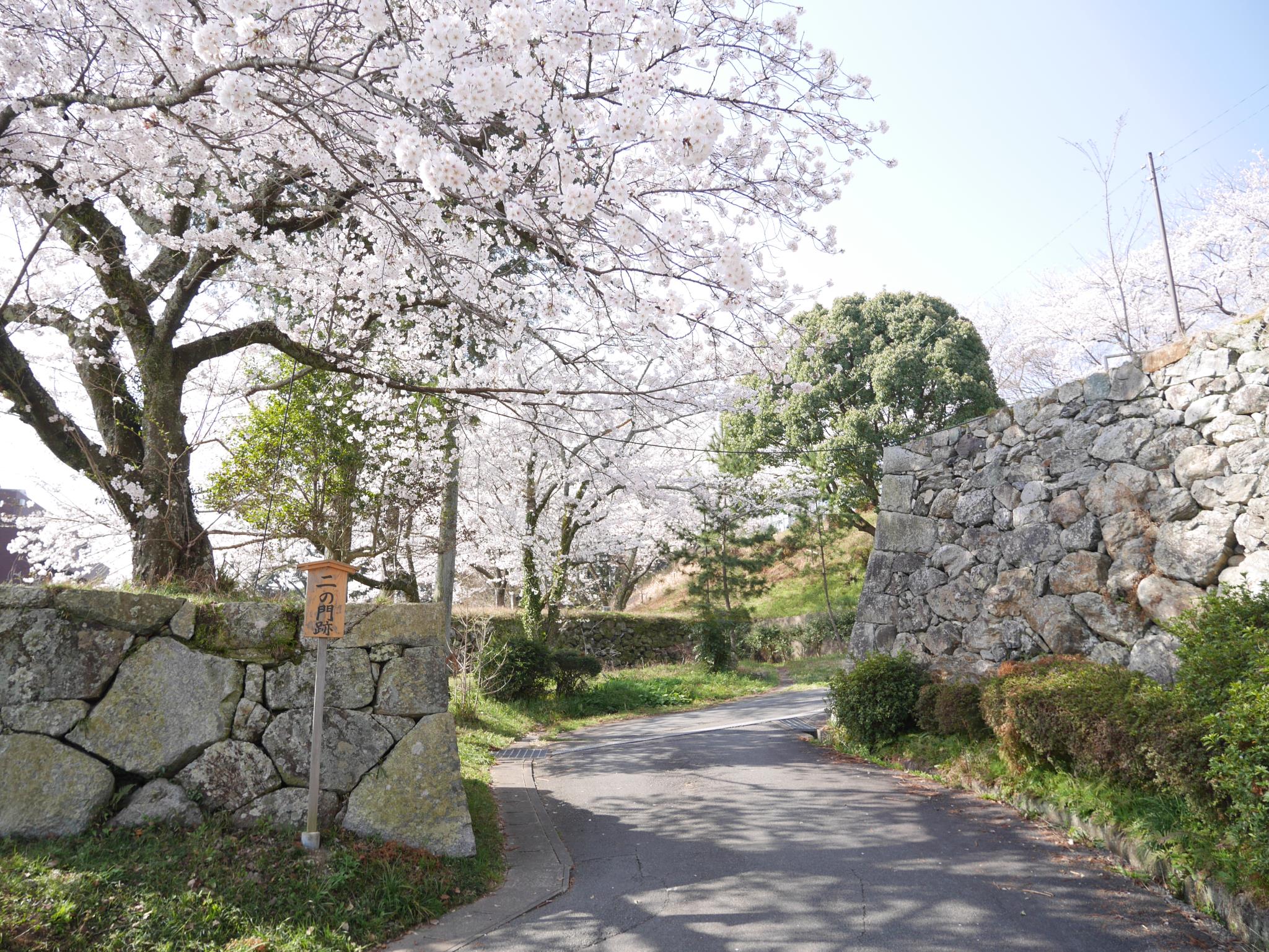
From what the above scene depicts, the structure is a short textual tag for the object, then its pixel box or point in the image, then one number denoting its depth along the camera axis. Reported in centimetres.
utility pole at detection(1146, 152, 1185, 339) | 1180
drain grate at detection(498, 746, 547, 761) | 861
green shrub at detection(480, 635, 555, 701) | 1140
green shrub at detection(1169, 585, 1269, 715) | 409
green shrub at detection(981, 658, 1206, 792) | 425
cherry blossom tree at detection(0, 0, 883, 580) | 332
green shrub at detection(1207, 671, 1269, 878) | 349
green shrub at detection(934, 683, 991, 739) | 675
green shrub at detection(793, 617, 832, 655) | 1922
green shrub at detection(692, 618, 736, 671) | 1625
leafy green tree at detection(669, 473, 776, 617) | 1828
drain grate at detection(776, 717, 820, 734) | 949
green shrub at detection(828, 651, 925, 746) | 768
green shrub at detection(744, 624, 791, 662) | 1867
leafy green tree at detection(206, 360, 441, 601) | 809
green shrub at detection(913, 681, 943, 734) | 730
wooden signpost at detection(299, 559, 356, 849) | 431
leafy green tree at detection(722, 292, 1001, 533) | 1591
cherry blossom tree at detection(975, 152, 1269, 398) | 1473
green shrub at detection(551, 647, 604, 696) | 1262
